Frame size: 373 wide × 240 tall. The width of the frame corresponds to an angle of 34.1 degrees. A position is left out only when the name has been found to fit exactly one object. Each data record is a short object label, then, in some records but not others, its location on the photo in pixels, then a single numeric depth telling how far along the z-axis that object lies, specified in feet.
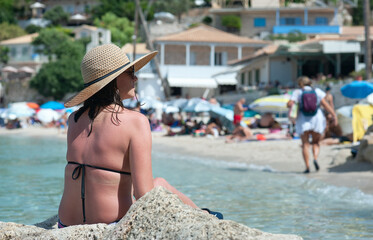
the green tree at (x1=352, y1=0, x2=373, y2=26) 228.02
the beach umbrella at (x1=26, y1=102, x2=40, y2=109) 129.88
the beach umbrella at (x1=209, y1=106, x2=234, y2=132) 70.38
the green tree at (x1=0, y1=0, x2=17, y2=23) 261.44
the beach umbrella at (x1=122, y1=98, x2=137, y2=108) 98.53
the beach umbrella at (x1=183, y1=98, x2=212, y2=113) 79.00
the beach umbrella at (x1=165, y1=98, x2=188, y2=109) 86.35
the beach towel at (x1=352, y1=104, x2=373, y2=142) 43.04
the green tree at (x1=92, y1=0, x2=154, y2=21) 234.79
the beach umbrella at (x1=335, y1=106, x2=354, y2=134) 48.80
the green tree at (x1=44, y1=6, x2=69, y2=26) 259.60
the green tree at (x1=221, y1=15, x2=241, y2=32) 206.08
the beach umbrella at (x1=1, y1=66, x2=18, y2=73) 187.21
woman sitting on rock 10.05
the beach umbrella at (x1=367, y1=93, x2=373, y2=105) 43.80
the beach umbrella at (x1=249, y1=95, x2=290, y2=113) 76.07
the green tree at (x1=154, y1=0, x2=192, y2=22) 235.61
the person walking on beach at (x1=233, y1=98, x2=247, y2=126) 60.95
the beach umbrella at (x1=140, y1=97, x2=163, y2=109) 98.43
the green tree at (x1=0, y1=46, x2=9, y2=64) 212.43
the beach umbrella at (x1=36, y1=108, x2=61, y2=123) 112.88
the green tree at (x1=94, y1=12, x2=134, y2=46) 202.90
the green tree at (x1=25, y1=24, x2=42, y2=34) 253.36
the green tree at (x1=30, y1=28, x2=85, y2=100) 170.71
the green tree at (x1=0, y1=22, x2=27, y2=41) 240.12
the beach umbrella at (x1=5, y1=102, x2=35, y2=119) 115.65
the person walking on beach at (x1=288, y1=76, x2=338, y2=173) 31.45
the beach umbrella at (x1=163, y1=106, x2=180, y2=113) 89.20
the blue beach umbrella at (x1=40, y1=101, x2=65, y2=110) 119.03
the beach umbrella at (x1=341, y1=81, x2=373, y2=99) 48.29
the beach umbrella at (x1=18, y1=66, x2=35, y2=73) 188.61
